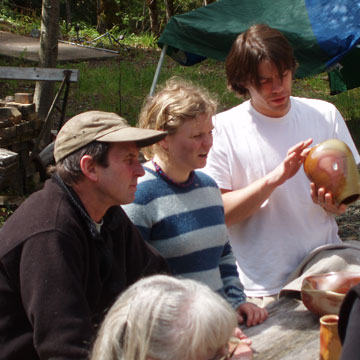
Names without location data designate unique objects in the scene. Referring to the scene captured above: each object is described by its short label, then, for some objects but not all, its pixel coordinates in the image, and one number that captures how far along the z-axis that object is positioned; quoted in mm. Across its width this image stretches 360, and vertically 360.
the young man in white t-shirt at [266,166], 2584
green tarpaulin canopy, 6699
